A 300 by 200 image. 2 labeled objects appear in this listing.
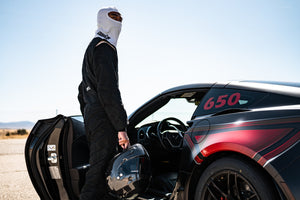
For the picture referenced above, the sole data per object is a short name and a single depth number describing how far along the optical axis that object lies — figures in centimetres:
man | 250
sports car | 175
